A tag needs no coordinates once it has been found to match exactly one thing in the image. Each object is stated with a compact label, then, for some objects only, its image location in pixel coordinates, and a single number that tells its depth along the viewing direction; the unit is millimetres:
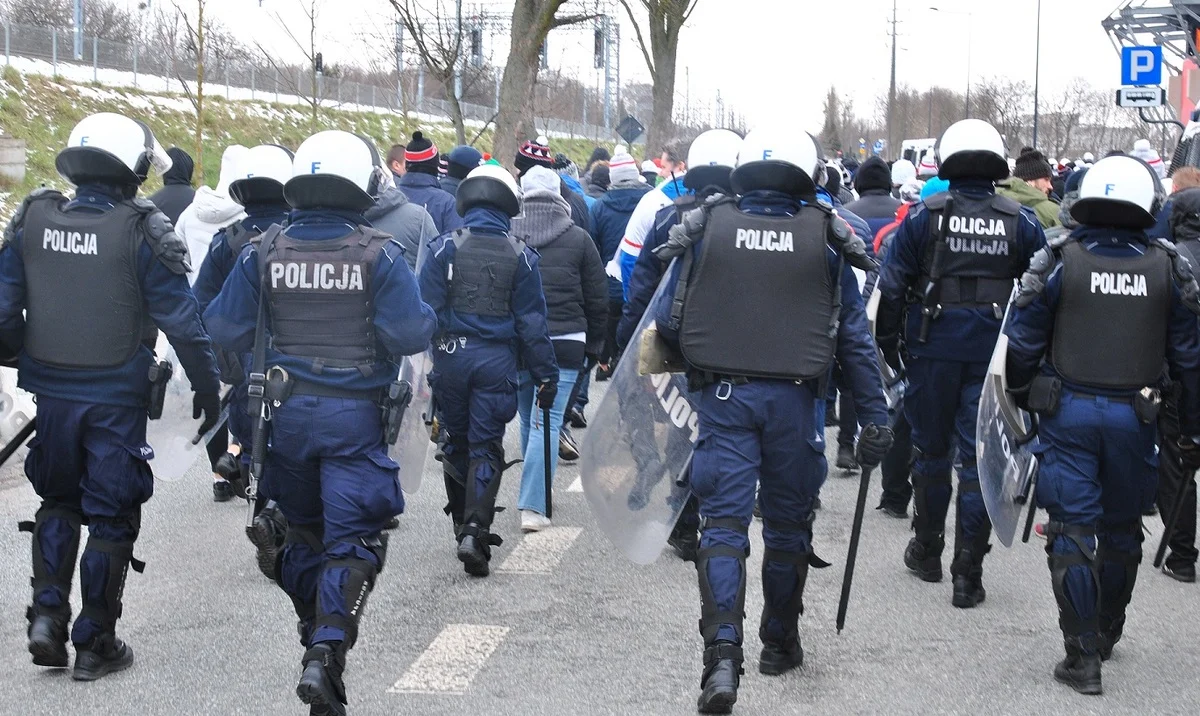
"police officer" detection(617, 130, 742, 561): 6895
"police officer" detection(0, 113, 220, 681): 5090
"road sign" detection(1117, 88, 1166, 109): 18078
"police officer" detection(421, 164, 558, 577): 6746
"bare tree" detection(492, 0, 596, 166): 19594
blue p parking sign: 19125
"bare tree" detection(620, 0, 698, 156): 30172
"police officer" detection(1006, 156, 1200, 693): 5105
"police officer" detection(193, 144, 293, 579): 6465
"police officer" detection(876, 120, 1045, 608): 6082
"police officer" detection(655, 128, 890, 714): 4887
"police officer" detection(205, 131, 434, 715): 4688
